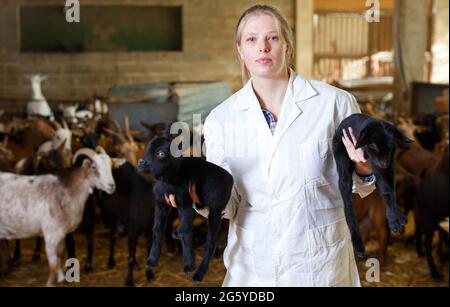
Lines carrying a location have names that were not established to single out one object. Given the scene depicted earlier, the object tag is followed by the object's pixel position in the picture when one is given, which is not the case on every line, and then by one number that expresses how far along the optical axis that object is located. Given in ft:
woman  6.18
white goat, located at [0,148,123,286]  15.06
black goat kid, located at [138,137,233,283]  5.77
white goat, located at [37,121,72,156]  19.86
